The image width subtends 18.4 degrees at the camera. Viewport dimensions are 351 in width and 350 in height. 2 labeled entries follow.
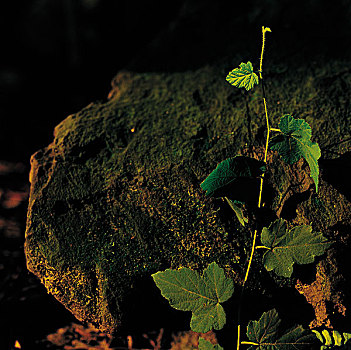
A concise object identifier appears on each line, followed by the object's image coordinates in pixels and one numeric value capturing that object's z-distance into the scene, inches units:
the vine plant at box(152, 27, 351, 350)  43.7
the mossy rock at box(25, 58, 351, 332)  46.4
